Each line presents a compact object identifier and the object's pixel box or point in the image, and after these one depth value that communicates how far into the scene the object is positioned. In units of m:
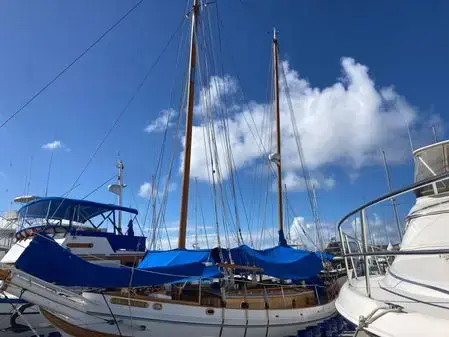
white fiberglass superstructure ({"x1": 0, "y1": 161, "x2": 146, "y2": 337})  16.81
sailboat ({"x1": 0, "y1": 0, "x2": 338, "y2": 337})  9.61
